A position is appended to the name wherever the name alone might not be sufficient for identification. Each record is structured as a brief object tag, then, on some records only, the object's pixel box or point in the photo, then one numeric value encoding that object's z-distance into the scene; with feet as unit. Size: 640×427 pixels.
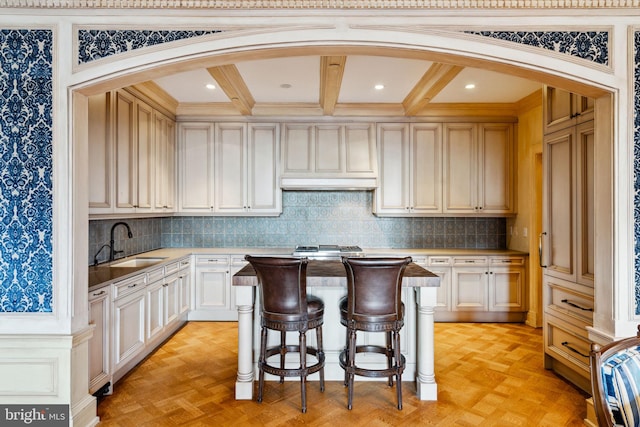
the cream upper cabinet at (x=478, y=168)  15.49
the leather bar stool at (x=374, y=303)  7.72
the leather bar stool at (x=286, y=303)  7.89
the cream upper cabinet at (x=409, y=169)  15.62
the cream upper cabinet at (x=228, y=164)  15.67
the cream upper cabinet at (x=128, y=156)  10.02
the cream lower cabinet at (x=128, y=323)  9.18
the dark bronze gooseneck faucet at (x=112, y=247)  12.15
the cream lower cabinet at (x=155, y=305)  11.00
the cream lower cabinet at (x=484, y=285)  14.62
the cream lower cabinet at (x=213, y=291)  14.80
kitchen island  8.59
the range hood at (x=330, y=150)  15.55
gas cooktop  14.49
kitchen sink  12.28
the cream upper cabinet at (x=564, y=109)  8.52
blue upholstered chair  3.88
